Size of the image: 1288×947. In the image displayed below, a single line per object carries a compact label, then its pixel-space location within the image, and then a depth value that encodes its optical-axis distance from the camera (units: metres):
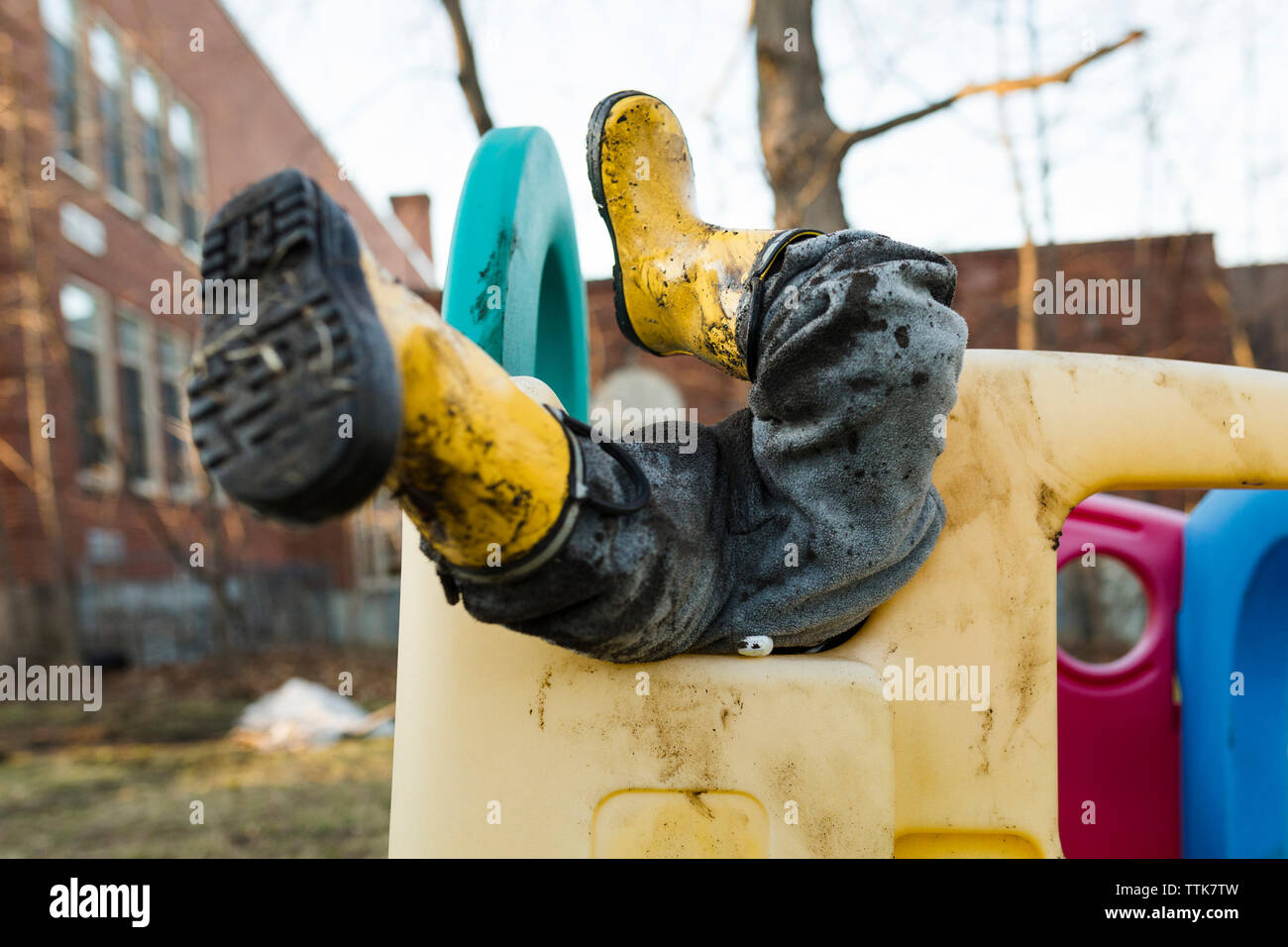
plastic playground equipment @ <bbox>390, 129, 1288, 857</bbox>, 0.81
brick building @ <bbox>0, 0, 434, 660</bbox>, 5.86
